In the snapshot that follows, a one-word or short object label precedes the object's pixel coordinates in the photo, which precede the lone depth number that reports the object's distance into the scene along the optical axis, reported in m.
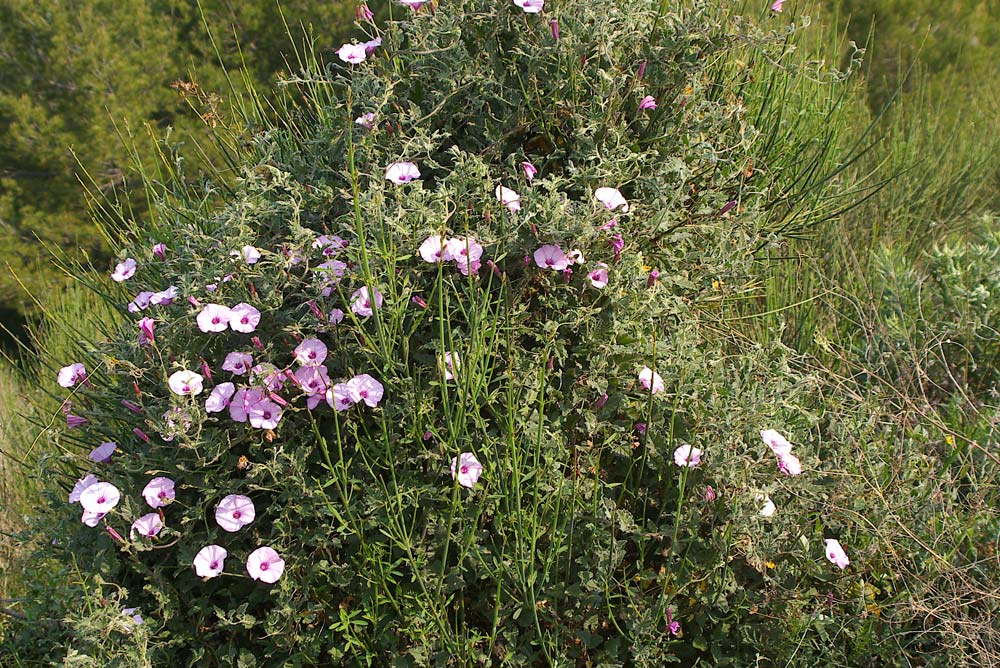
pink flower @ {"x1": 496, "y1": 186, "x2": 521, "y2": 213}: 1.84
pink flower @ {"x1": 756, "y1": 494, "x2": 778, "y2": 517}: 1.81
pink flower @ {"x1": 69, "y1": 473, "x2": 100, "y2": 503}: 1.80
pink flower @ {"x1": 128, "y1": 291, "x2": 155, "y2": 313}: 2.00
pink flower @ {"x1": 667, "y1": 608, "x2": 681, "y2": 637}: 1.76
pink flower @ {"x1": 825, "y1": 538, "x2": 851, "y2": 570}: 1.89
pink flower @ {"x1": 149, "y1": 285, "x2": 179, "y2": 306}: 1.88
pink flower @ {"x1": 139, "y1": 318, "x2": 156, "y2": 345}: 1.74
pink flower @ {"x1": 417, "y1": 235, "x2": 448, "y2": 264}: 1.72
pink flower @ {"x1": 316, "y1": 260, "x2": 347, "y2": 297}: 1.74
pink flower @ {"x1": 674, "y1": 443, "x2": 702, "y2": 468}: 1.80
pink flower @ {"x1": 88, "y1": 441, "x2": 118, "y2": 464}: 1.85
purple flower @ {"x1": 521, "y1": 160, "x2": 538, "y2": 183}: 1.88
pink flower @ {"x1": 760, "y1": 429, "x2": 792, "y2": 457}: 1.86
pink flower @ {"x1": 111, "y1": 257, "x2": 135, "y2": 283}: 2.07
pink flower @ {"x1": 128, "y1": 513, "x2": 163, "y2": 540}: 1.68
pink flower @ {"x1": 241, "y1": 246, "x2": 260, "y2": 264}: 1.81
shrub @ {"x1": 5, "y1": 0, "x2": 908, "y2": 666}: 1.70
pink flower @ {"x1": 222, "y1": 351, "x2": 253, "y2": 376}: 1.72
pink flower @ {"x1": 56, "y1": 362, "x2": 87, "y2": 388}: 1.94
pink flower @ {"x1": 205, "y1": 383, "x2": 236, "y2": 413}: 1.70
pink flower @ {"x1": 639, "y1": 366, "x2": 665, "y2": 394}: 1.85
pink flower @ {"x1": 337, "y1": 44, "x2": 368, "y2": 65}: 2.10
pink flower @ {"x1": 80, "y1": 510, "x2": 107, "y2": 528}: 1.70
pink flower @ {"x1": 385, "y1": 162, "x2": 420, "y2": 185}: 1.90
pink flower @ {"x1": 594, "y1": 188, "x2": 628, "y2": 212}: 1.83
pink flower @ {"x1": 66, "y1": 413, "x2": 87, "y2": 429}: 1.95
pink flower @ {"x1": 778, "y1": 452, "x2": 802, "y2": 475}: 1.84
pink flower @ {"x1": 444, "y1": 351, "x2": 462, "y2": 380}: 1.67
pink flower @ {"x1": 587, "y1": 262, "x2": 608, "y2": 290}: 1.84
